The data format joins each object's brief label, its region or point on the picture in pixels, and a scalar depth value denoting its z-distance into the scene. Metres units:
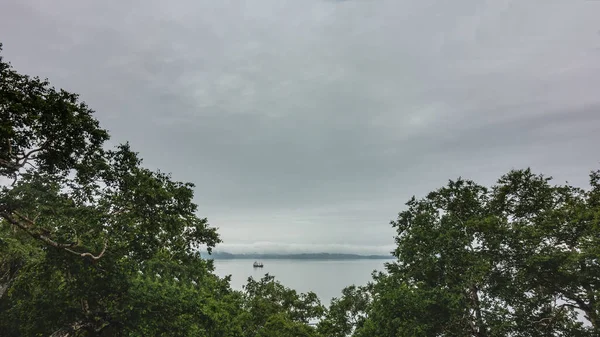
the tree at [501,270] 14.64
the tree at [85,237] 9.09
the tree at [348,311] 24.22
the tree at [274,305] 22.81
